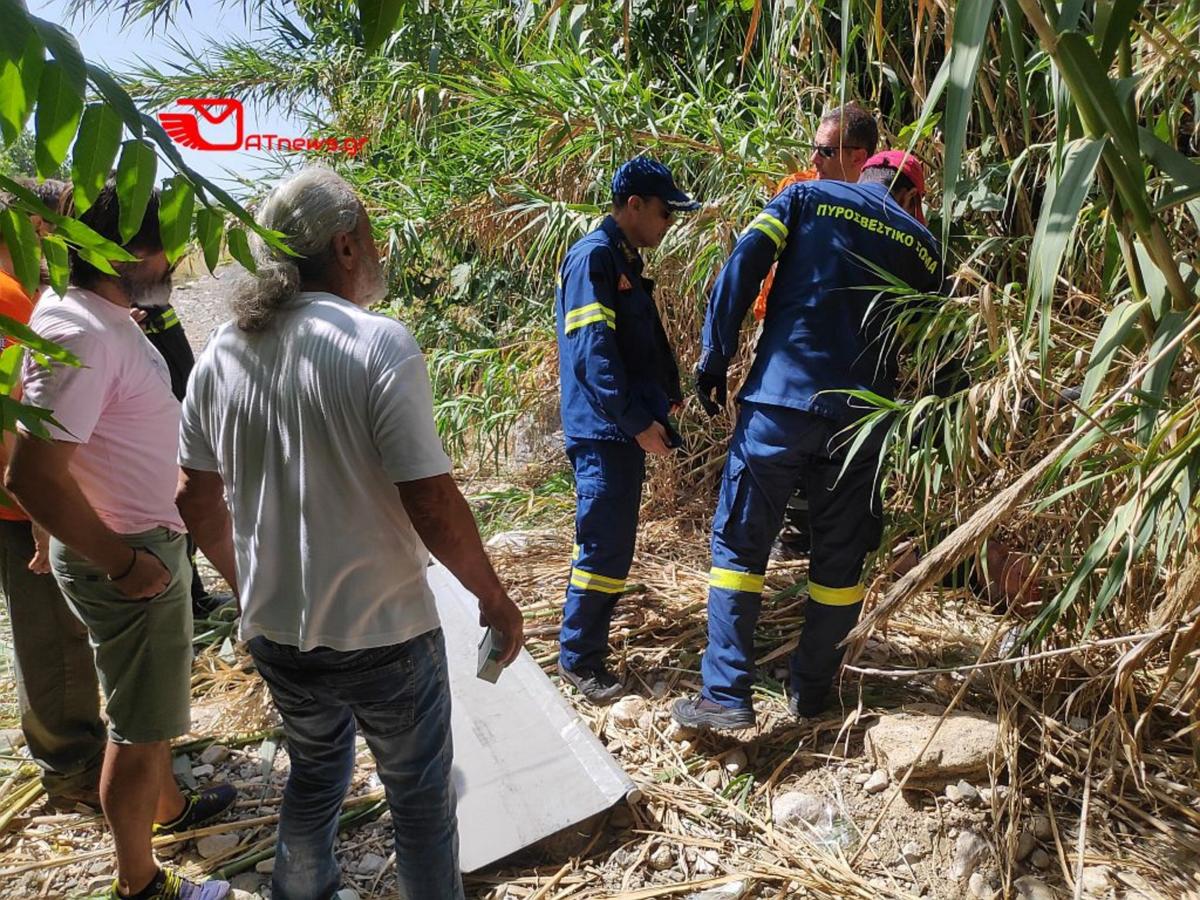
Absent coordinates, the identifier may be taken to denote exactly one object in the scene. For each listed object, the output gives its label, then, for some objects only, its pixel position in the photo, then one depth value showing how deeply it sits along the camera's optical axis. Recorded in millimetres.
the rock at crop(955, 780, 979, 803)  2236
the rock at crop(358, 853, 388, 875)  2283
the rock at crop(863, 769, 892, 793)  2359
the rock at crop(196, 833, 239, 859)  2365
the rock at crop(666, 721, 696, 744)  2656
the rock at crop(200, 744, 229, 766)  2750
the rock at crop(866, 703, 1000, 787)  2225
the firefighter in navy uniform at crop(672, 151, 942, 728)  2520
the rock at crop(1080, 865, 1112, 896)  2004
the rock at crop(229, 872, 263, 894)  2244
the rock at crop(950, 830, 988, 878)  2111
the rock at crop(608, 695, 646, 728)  2777
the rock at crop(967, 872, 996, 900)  2045
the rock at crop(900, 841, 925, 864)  2172
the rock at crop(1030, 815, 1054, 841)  2154
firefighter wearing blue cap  2801
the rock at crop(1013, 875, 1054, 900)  2021
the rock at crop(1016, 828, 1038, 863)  2133
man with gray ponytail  1610
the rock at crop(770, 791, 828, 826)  2330
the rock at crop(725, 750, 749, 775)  2551
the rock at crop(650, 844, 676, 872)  2260
